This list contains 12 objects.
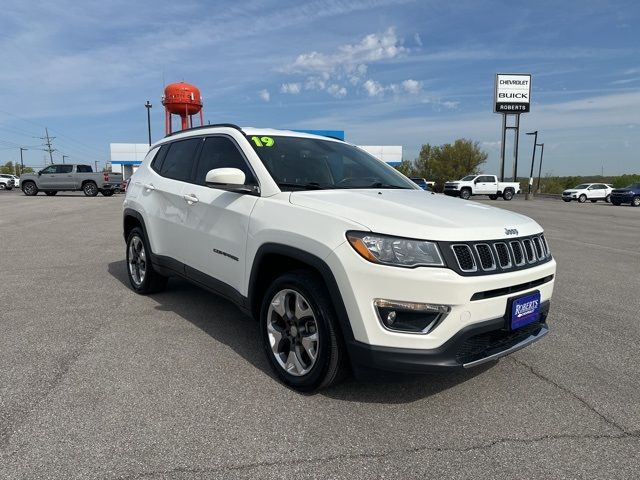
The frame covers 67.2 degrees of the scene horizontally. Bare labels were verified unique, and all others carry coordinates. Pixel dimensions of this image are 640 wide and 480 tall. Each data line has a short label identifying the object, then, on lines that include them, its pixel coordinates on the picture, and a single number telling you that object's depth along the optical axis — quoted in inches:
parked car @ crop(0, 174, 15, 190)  1721.2
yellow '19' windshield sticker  155.0
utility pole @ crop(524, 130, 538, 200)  2198.2
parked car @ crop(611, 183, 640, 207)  1327.5
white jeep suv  104.9
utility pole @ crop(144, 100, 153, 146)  1909.4
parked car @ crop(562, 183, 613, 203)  1583.4
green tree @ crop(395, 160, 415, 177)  2861.7
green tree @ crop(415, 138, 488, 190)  2751.0
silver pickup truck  1118.4
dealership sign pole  1962.4
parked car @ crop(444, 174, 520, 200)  1502.2
